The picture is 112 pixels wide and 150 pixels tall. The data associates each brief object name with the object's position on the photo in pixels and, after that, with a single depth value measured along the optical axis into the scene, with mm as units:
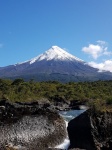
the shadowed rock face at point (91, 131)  13249
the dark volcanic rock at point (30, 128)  13062
